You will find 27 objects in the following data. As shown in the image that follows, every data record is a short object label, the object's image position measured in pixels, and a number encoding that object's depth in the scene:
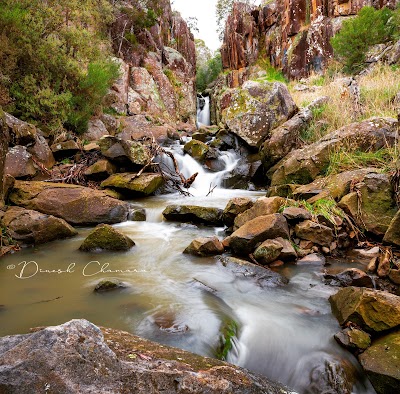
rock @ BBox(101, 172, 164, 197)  7.24
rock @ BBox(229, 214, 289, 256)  4.14
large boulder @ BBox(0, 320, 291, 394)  1.20
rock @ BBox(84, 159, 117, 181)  7.62
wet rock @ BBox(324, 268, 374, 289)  3.28
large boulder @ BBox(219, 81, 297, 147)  9.10
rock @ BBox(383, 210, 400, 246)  3.64
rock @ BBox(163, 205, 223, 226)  5.68
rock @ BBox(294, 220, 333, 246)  4.20
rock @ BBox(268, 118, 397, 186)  5.86
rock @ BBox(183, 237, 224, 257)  4.30
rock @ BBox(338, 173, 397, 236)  4.19
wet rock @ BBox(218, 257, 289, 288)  3.58
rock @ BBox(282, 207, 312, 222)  4.43
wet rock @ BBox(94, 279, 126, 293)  3.29
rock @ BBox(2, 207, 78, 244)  4.71
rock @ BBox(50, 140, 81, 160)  8.38
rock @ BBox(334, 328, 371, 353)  2.31
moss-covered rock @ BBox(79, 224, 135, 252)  4.46
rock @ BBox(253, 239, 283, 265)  3.94
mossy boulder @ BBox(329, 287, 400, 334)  2.27
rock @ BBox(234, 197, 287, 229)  4.82
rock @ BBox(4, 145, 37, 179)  6.50
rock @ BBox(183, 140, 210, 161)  9.75
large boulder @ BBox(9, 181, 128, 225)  5.63
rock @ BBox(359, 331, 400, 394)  1.93
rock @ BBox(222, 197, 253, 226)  5.31
